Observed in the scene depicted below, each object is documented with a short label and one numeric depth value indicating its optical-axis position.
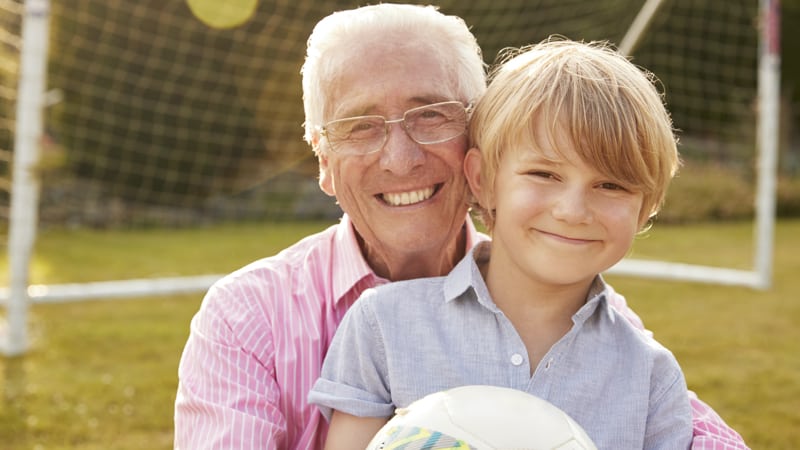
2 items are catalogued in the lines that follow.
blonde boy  1.33
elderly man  1.43
